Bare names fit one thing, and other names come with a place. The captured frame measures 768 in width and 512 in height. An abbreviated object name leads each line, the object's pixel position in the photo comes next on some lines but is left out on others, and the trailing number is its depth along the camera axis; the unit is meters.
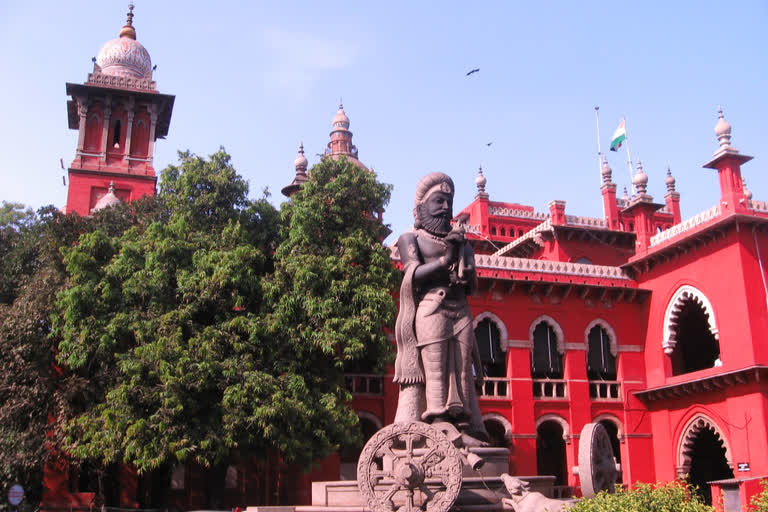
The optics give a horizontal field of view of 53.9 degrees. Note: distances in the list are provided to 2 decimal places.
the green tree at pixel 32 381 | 15.44
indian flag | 28.50
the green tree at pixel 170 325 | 14.55
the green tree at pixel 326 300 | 15.57
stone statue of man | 8.26
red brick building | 18.91
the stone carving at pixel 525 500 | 6.46
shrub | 5.40
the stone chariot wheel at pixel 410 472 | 6.34
